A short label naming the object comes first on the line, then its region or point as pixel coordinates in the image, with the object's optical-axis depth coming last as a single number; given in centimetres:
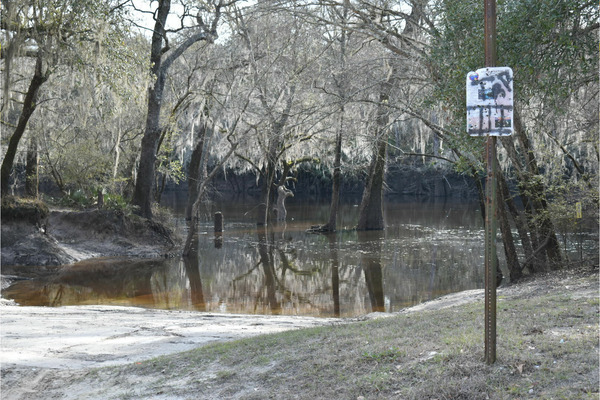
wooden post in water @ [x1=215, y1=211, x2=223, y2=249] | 2716
